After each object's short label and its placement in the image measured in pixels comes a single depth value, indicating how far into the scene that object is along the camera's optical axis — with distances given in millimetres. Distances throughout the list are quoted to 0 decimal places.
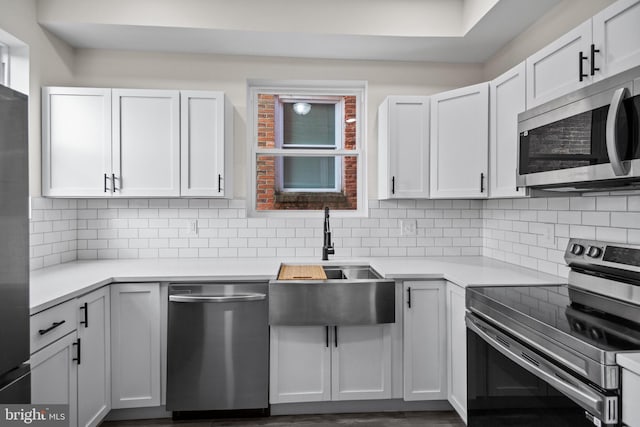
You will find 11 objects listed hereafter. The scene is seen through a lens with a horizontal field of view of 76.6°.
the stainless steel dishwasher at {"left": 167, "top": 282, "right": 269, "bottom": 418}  2422
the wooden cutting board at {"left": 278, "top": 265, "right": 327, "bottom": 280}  2518
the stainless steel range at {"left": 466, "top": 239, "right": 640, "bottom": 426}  1224
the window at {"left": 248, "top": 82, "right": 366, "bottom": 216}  3348
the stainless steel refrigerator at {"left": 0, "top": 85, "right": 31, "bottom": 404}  1242
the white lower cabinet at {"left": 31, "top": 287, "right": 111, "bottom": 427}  1741
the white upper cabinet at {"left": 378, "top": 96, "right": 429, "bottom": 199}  2932
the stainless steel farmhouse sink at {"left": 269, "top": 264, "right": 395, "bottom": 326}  2322
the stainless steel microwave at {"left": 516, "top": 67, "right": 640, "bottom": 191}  1360
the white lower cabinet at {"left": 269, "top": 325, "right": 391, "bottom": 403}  2477
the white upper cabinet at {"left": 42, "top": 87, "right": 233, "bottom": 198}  2738
